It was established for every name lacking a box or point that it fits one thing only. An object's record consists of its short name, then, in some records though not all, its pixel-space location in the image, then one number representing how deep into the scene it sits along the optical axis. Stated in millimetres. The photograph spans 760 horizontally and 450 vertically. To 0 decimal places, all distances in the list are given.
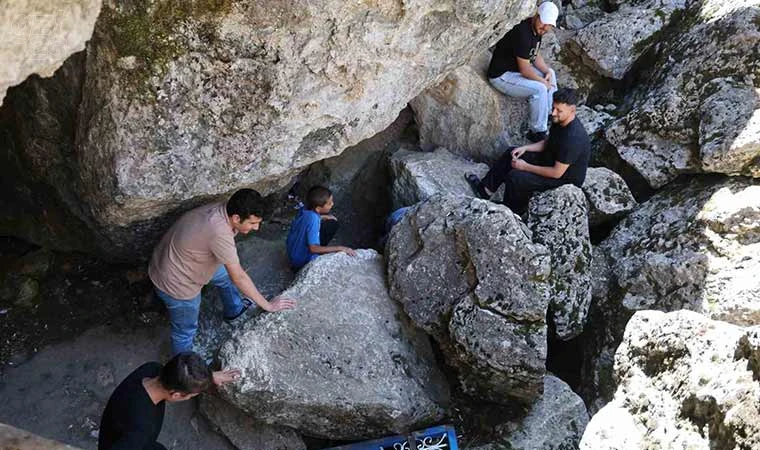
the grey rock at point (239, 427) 5898
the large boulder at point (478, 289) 5902
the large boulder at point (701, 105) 6949
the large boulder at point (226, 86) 5109
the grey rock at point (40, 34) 3367
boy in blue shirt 6199
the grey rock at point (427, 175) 7156
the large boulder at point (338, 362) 5609
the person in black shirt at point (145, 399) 4371
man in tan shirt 5227
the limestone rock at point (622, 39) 8562
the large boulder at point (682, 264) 6238
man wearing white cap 7559
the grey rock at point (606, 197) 7336
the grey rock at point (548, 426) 6039
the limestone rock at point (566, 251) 6535
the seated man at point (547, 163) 6582
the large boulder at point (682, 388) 3189
